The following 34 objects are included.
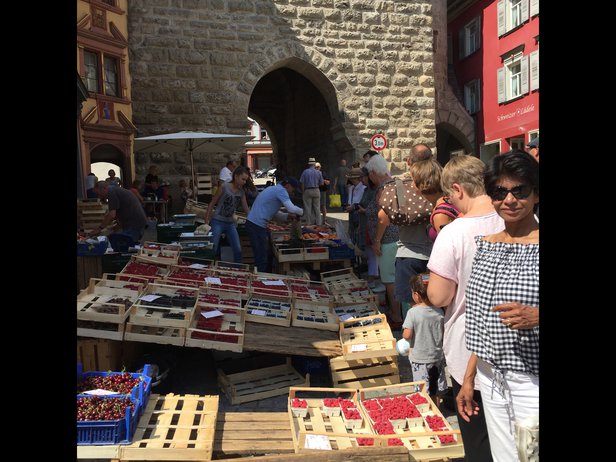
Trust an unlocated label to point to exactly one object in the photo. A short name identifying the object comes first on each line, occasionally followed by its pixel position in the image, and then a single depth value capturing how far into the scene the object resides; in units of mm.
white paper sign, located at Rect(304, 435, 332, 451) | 2998
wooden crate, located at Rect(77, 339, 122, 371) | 4281
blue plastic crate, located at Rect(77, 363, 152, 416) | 3430
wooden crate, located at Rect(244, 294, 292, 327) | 4902
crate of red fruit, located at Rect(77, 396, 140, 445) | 3012
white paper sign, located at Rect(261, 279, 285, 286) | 6012
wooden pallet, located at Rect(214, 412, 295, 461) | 3195
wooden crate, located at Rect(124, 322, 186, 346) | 4242
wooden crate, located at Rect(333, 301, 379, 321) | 5502
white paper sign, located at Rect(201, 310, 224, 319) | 4637
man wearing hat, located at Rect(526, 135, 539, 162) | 5668
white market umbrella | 11707
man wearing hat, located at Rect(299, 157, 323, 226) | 12859
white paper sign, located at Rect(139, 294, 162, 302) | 4695
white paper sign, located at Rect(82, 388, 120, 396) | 3391
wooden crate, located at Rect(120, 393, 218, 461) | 3010
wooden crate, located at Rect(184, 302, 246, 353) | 4309
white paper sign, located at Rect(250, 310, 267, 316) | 4965
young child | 4031
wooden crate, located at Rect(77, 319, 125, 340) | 4195
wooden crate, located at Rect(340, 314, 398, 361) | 4492
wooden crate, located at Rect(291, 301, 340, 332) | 4977
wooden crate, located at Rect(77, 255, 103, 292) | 6559
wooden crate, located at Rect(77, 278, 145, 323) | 4277
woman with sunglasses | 1995
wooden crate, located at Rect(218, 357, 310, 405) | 4469
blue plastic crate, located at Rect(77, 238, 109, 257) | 6492
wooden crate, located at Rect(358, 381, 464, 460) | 3004
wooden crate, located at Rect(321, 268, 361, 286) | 7020
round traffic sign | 14211
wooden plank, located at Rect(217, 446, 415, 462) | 2789
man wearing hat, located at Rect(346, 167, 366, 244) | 8508
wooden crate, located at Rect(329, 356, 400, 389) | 4527
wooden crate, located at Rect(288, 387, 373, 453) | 3066
